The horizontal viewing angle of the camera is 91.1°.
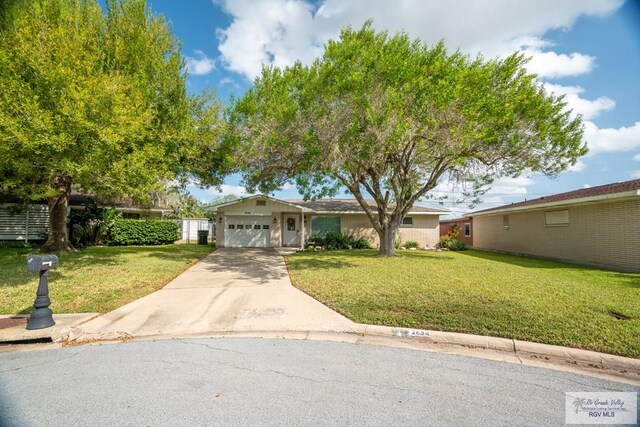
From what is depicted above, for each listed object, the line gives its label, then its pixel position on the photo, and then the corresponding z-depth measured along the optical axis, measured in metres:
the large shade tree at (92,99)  7.84
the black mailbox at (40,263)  5.17
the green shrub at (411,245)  21.00
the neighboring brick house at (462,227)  25.25
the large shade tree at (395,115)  9.42
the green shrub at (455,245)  20.77
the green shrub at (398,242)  20.98
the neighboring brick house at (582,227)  11.46
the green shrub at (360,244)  20.53
